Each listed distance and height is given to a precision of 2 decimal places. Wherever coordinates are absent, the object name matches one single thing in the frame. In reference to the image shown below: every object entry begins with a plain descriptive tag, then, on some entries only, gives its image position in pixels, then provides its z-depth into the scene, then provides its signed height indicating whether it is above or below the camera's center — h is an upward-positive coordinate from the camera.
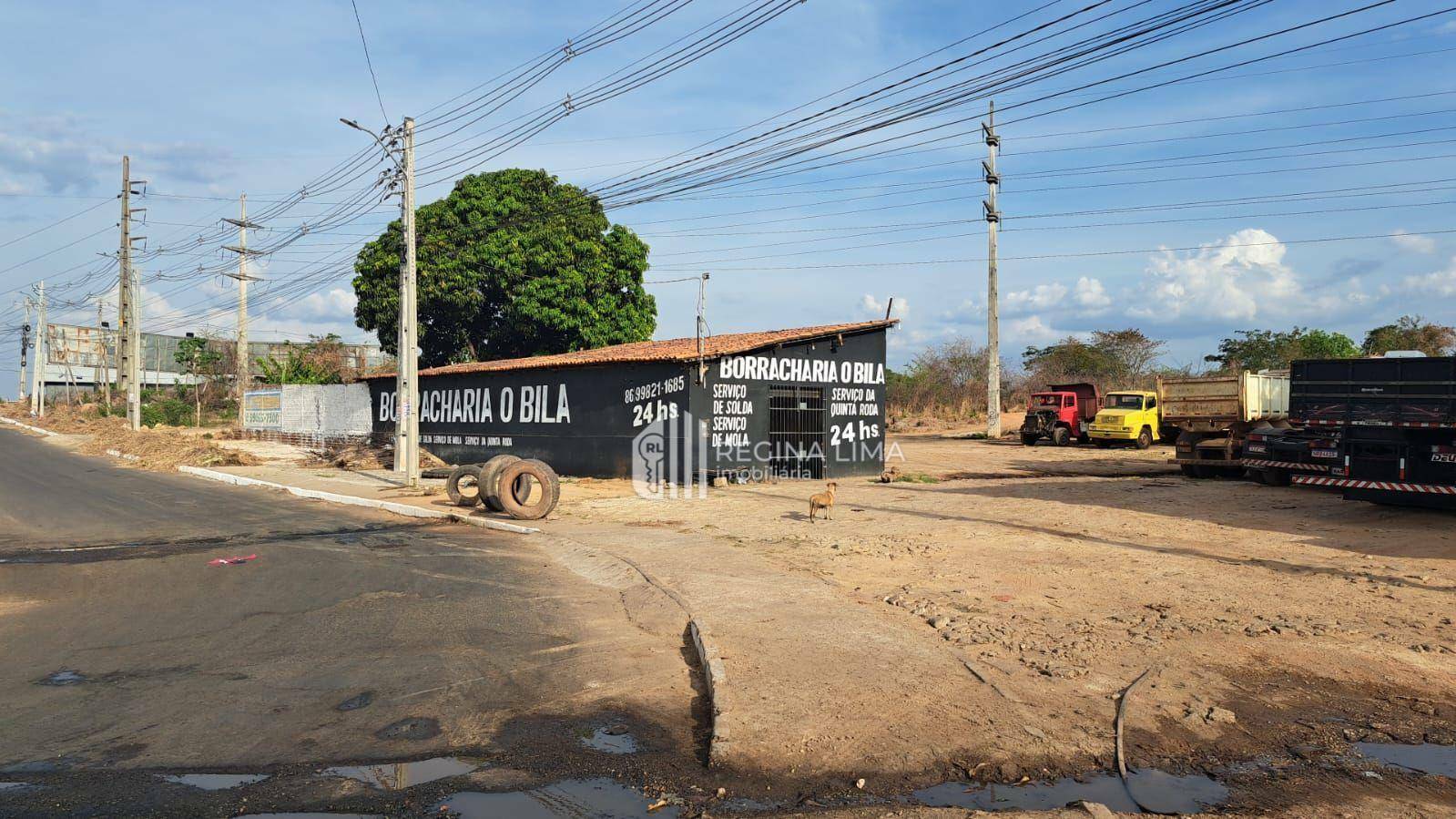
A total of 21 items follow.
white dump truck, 22.05 +0.15
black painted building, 21.89 +0.34
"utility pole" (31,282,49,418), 65.50 +3.22
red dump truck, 35.75 -0.03
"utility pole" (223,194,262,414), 44.41 +5.19
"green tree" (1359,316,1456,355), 45.34 +4.17
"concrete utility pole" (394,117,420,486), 20.98 +1.62
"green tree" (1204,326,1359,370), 47.59 +3.89
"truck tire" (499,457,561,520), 16.20 -1.34
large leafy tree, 40.50 +6.22
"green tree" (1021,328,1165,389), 55.34 +3.52
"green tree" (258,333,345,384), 47.00 +2.85
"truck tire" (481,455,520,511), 16.25 -1.19
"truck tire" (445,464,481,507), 18.20 -1.41
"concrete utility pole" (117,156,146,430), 41.69 +4.08
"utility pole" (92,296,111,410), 57.06 +5.17
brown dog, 15.02 -1.37
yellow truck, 33.22 -0.08
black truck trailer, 13.57 -0.09
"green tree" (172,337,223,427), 59.78 +3.48
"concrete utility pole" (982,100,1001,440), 38.28 +4.57
